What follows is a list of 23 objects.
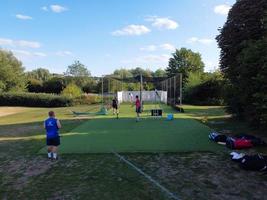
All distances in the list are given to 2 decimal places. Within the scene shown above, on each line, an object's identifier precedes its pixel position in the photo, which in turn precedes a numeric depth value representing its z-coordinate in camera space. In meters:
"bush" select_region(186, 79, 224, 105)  26.97
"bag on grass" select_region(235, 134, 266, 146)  7.34
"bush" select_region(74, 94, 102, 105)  29.46
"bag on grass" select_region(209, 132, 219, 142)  8.09
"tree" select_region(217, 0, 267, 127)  8.37
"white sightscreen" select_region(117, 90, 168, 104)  27.16
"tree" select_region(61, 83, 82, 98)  30.81
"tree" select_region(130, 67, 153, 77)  65.41
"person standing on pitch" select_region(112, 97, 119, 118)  15.23
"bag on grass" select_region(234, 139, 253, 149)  7.11
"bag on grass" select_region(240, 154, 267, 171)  5.36
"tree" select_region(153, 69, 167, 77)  63.79
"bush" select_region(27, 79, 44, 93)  42.49
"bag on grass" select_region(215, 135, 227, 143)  7.89
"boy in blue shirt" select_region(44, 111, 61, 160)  6.45
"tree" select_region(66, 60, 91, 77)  51.35
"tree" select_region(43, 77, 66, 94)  41.39
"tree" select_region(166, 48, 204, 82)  48.65
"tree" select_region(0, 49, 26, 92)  35.15
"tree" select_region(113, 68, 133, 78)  61.16
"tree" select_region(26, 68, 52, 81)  64.07
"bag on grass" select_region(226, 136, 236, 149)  7.16
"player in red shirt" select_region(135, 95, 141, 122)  13.11
